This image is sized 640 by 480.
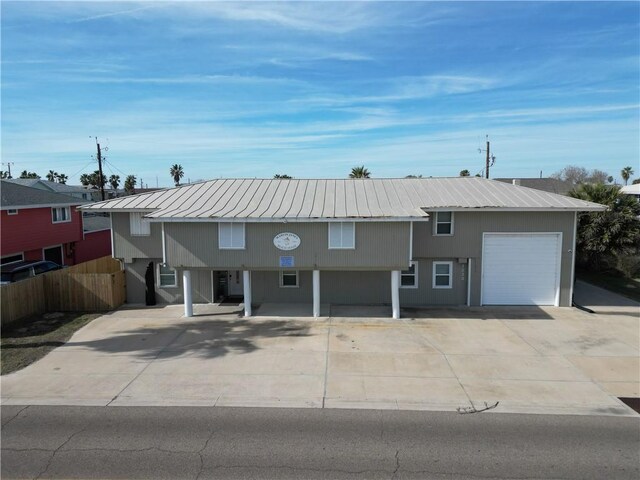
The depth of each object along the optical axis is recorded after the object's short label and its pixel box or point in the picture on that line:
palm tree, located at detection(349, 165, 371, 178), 57.12
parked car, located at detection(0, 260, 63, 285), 21.30
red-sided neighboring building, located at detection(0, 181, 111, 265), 24.95
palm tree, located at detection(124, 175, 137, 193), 81.26
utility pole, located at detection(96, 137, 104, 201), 40.79
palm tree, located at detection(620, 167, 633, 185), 104.12
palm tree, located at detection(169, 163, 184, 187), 91.94
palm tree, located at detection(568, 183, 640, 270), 23.84
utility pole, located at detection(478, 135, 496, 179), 48.66
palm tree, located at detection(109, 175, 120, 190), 86.61
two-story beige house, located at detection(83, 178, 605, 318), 18.23
